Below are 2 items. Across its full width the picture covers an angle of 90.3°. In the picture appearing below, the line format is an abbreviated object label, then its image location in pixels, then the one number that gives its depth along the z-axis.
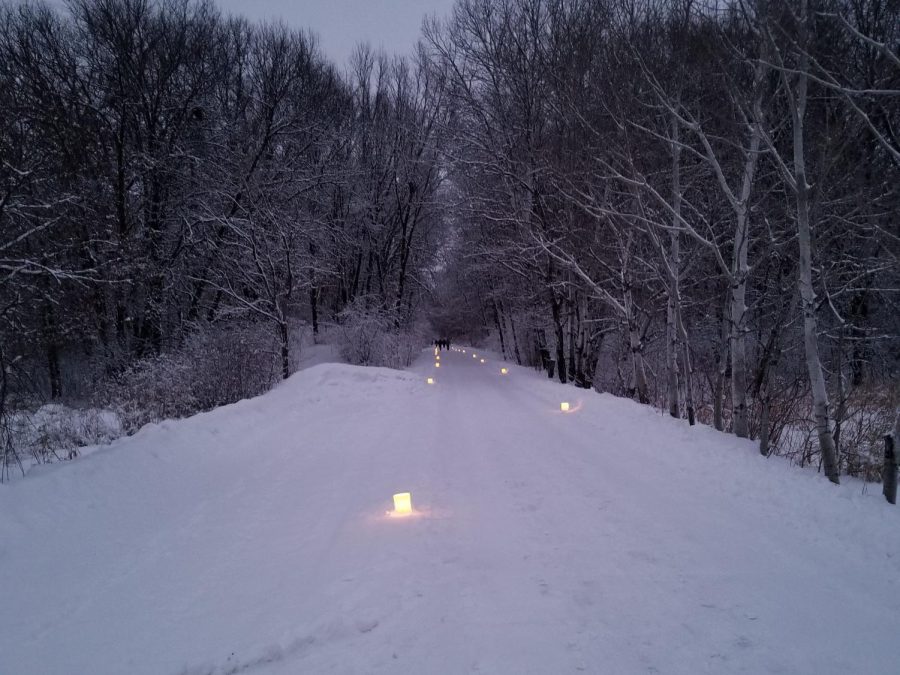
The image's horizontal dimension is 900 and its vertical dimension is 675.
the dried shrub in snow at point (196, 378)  9.54
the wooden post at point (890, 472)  4.68
